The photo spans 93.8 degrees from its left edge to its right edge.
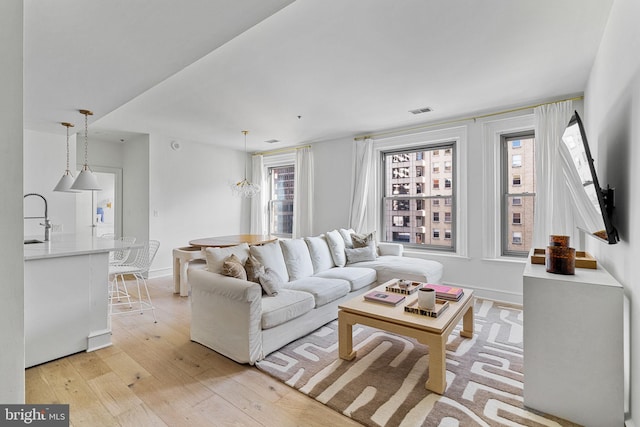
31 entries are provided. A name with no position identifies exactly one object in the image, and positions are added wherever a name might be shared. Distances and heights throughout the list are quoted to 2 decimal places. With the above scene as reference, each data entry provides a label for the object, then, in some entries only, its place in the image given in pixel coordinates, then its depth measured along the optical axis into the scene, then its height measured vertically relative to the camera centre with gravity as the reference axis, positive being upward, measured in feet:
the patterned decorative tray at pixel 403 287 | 9.33 -2.37
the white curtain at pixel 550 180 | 11.47 +1.33
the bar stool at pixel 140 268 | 10.82 -2.05
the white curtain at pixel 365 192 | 17.03 +1.21
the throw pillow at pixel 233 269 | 8.68 -1.65
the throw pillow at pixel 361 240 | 14.98 -1.35
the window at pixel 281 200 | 22.16 +0.98
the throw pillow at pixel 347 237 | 15.08 -1.23
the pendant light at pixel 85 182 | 11.04 +1.14
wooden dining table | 13.91 -1.42
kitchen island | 7.87 -2.44
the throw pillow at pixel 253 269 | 9.18 -1.75
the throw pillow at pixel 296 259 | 11.44 -1.80
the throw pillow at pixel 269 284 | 9.16 -2.18
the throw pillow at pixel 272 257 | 10.28 -1.55
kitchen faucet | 10.47 -0.57
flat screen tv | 5.71 +0.55
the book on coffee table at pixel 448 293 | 8.73 -2.38
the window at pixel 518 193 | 13.19 +0.92
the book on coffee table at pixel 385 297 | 8.39 -2.45
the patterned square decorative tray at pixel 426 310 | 7.50 -2.49
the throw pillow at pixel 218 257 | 9.27 -1.39
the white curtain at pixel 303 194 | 19.70 +1.28
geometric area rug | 5.94 -3.96
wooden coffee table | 6.70 -2.73
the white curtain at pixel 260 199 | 22.59 +1.06
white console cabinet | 5.47 -2.56
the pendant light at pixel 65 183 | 11.92 +1.20
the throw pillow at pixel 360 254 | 14.35 -1.98
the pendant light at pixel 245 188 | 18.17 +1.58
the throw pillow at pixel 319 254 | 12.80 -1.79
